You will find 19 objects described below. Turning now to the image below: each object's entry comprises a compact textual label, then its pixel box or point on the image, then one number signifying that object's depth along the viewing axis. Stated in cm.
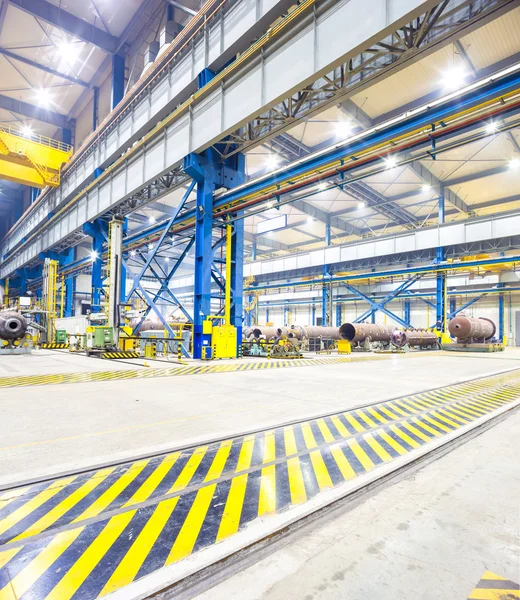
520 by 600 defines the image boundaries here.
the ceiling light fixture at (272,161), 1864
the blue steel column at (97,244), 1967
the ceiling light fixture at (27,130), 2711
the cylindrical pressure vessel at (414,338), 2089
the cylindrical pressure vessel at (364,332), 1989
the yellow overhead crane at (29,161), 1987
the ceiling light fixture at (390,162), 972
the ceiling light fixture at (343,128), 1591
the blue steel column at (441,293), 2134
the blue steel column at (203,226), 1283
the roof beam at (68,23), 1753
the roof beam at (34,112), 2497
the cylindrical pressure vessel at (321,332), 2181
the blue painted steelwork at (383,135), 757
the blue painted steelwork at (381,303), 2378
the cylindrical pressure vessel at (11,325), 1420
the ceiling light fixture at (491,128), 843
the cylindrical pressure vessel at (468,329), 1994
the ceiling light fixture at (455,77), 1327
